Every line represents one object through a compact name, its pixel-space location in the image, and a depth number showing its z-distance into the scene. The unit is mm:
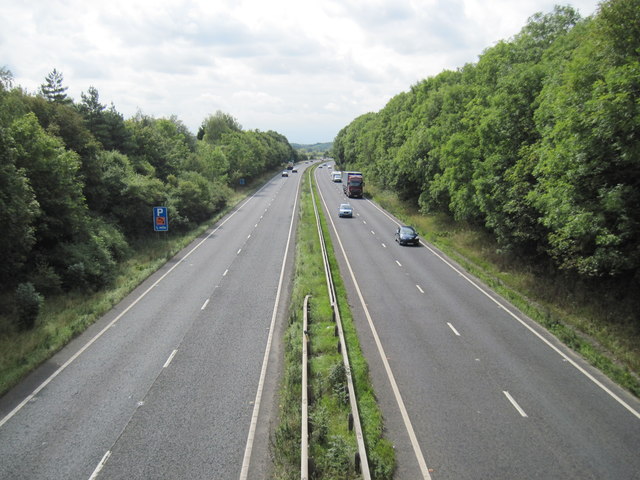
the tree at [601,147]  15516
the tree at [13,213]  19484
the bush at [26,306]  19266
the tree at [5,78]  27475
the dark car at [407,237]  37344
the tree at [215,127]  114312
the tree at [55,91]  45281
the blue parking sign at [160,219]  34969
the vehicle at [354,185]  71500
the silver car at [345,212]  52500
